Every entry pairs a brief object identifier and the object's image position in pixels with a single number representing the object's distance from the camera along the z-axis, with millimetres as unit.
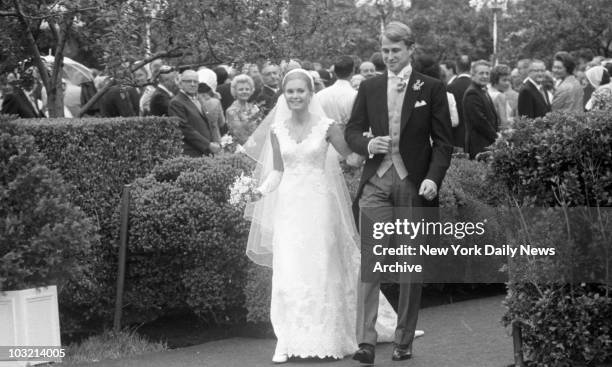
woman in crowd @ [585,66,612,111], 14945
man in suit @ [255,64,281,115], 13867
